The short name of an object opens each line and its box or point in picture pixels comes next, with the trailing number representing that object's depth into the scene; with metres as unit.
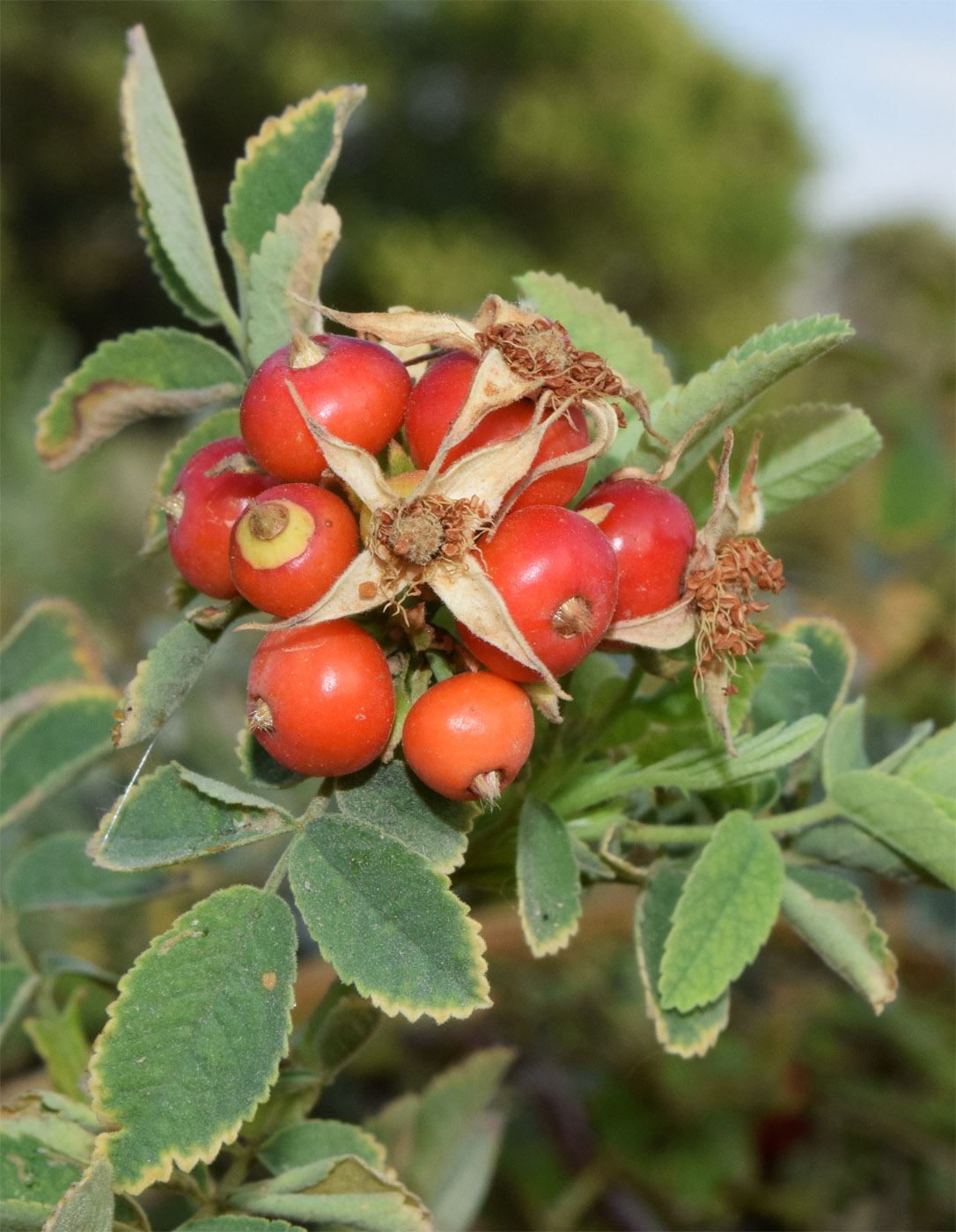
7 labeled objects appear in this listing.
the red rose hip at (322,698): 0.15
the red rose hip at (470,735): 0.15
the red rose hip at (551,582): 0.15
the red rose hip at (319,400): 0.15
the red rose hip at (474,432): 0.15
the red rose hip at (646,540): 0.16
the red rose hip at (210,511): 0.16
